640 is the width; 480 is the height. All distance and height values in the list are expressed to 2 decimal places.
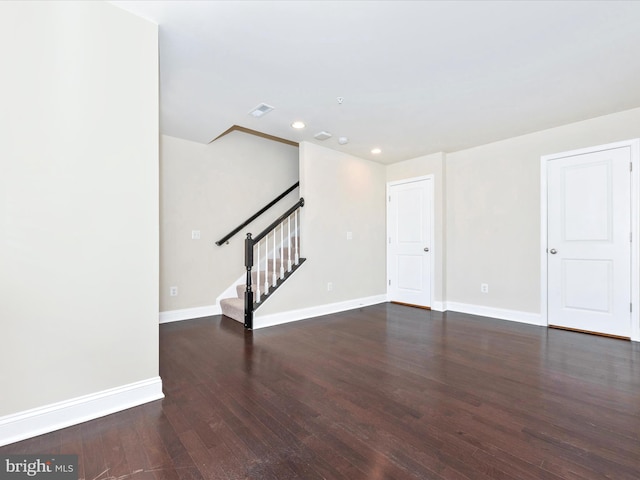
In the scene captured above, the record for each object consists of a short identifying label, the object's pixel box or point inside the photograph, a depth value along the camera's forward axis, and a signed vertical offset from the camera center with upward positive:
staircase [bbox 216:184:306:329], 3.75 -0.41
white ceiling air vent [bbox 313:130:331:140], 3.98 +1.36
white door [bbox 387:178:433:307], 4.93 -0.04
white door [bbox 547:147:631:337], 3.40 -0.02
